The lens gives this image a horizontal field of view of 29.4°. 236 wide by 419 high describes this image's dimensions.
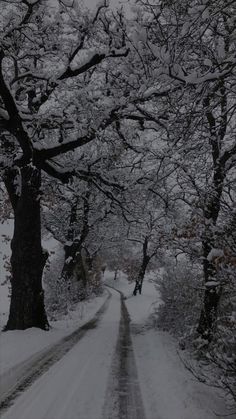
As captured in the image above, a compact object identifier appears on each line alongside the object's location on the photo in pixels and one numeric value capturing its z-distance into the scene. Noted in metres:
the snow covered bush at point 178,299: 13.43
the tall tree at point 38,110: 11.88
